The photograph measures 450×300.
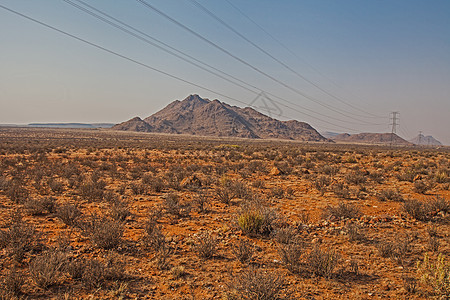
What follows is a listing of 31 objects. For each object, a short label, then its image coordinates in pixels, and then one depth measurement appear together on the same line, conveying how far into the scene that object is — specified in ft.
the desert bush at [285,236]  20.28
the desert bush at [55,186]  36.03
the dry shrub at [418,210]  26.55
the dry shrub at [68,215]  23.61
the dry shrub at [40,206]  26.53
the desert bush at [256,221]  22.23
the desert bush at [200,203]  29.45
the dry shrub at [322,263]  15.48
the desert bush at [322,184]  41.18
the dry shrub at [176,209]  27.40
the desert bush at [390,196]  35.20
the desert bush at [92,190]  33.19
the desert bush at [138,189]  37.47
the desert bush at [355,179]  47.27
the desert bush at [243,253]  17.46
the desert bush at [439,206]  27.81
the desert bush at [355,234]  20.86
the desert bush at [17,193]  30.85
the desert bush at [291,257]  16.22
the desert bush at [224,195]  33.14
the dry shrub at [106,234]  18.65
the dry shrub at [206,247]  18.03
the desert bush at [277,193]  37.14
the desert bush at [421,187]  39.39
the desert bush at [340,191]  36.63
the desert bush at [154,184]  39.27
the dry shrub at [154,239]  18.67
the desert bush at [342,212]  26.63
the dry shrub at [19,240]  16.89
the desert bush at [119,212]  24.91
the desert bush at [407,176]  50.11
